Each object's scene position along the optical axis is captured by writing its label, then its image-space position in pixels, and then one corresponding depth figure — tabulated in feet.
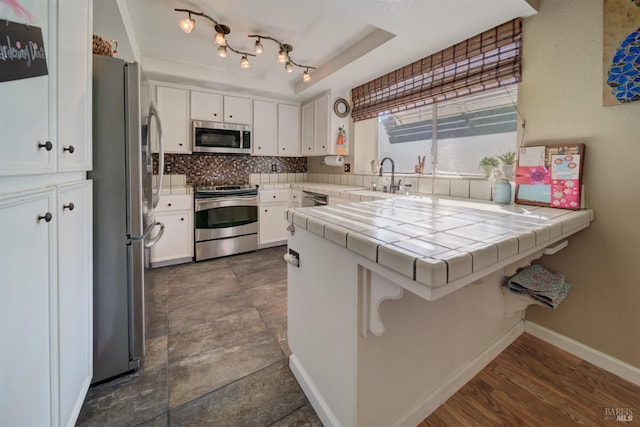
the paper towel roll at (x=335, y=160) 12.23
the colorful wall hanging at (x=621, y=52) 4.37
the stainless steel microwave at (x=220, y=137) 11.14
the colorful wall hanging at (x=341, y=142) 11.73
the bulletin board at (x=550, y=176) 5.05
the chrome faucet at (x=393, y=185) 9.19
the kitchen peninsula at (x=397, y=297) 2.58
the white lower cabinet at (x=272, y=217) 12.28
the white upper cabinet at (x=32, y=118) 2.18
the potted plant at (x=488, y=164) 6.47
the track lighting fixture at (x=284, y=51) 8.16
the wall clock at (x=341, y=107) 11.63
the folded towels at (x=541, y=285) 4.96
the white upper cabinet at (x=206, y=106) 11.16
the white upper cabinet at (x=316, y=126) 11.73
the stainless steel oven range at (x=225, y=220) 10.69
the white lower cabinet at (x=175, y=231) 10.01
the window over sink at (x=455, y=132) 7.01
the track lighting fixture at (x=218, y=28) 6.33
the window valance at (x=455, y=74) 6.08
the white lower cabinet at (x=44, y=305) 2.26
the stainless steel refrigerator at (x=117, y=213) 4.40
